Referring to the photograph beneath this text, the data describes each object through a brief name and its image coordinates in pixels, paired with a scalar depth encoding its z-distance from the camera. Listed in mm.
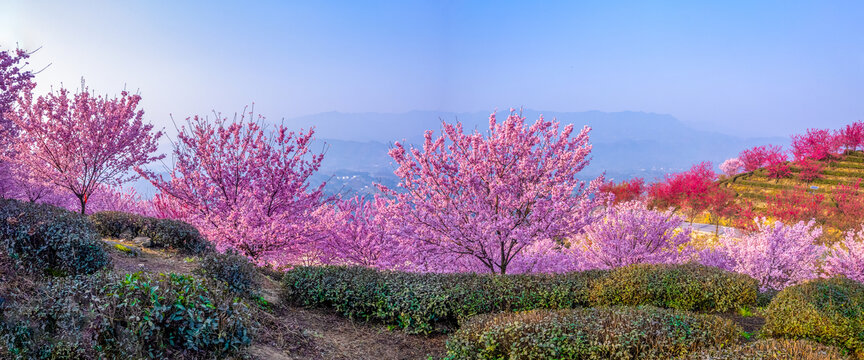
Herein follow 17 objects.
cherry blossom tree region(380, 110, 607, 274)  9336
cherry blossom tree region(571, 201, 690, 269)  12273
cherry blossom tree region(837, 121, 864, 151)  26984
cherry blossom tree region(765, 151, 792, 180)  29625
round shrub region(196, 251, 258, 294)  6957
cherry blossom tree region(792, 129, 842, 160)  28125
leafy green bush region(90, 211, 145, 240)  10508
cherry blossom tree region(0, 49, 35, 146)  7777
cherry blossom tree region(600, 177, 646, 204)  26719
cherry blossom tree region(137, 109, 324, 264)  11195
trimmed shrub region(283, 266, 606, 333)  7484
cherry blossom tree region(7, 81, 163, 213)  12195
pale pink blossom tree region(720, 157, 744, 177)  46606
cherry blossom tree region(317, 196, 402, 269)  12586
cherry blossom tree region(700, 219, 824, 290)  11852
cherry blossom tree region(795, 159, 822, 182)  27378
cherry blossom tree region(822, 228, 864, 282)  12117
